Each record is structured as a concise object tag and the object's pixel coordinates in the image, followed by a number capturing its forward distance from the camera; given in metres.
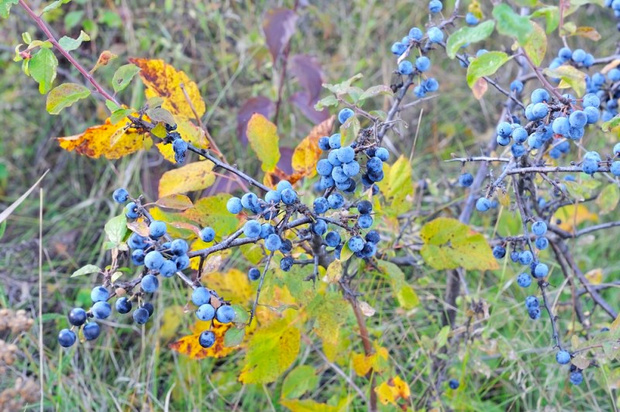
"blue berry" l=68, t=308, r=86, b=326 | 1.20
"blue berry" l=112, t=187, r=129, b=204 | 1.26
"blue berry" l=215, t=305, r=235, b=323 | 1.20
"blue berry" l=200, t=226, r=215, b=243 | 1.23
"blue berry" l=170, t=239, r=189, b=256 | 1.19
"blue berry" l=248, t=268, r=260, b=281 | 1.36
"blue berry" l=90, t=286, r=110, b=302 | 1.20
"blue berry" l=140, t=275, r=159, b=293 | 1.19
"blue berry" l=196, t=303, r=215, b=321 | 1.19
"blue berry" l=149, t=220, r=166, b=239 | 1.20
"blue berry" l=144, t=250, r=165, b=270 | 1.17
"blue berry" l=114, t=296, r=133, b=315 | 1.21
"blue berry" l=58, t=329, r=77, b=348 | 1.20
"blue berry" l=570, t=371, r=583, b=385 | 1.40
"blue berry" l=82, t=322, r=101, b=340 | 1.21
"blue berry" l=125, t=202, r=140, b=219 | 1.24
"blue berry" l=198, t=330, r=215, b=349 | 1.24
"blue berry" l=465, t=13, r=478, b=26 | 1.48
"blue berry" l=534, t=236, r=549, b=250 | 1.38
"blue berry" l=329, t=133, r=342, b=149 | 1.25
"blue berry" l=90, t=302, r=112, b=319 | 1.19
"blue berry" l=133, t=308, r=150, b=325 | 1.22
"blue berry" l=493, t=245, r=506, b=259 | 1.40
